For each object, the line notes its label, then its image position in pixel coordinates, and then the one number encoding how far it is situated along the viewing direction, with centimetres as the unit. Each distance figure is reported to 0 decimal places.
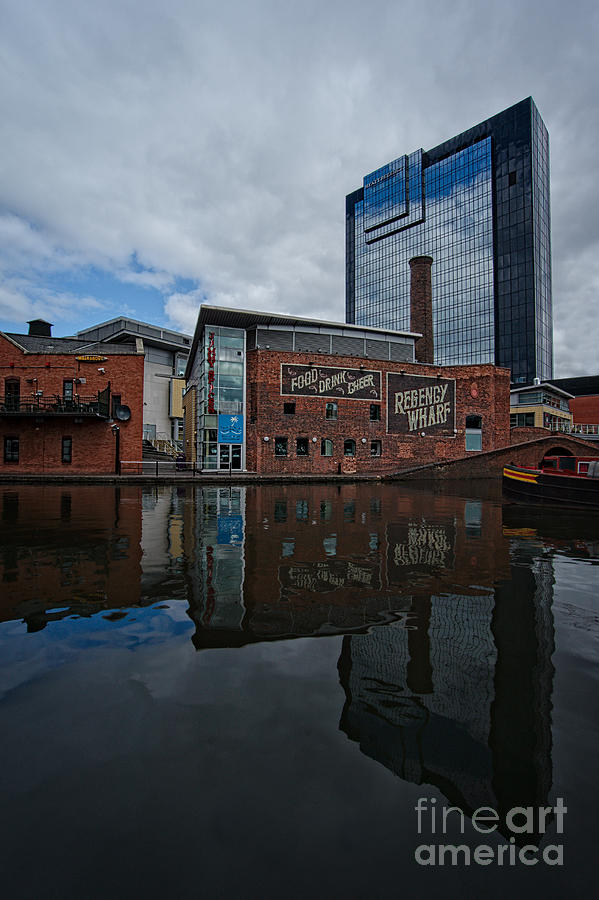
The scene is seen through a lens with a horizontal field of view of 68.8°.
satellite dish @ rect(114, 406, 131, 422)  2894
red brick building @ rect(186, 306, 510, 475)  2997
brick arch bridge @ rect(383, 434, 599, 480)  3102
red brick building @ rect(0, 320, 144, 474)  2866
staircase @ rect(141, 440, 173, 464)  3494
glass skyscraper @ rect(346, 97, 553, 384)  7544
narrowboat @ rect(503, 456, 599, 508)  1454
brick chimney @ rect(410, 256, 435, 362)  3819
